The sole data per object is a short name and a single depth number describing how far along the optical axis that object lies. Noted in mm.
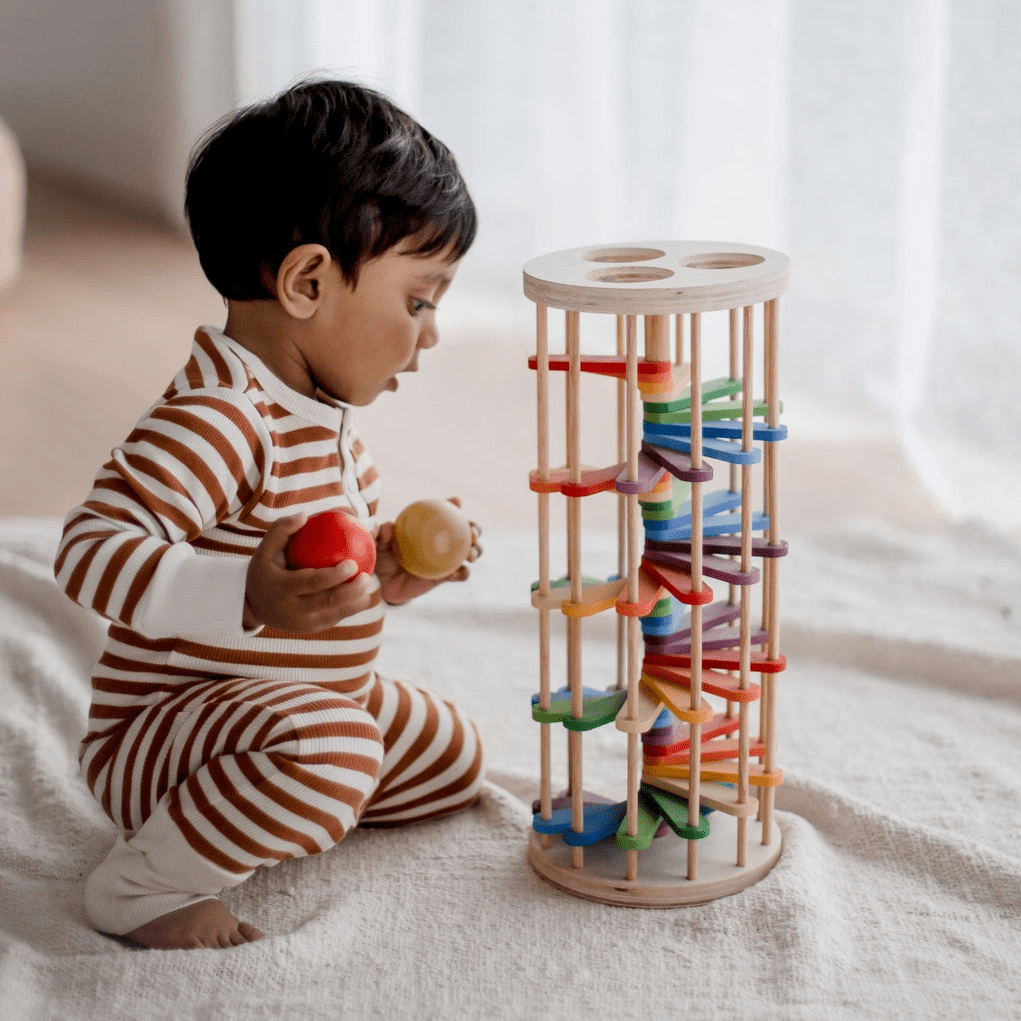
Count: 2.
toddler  1638
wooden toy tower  1604
